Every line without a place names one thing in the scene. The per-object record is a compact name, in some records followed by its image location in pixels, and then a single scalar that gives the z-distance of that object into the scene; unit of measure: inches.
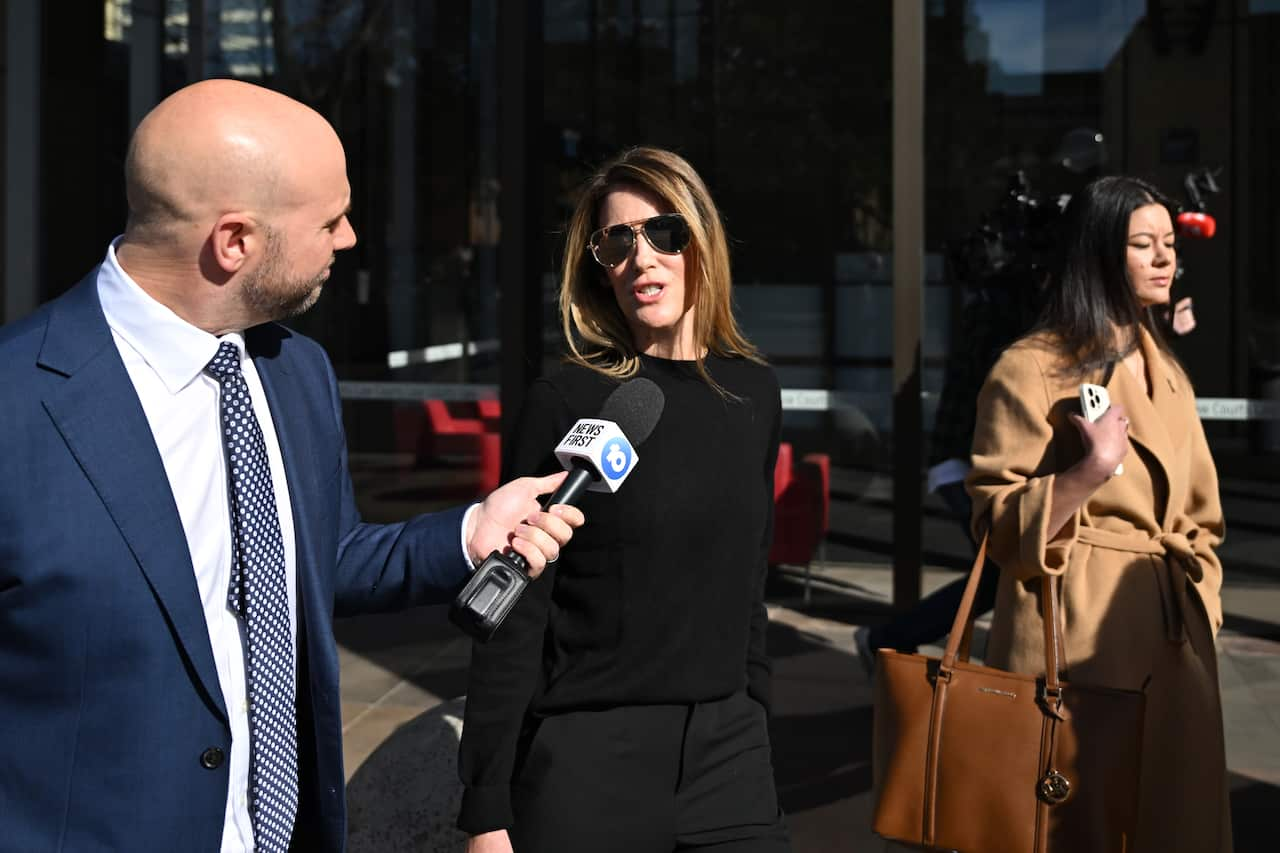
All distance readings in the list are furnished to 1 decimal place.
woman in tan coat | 137.8
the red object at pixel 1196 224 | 240.1
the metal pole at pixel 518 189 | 314.7
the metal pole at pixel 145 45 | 367.2
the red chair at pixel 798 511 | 325.4
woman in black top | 105.5
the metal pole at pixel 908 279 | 303.7
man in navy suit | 76.3
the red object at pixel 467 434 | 354.9
